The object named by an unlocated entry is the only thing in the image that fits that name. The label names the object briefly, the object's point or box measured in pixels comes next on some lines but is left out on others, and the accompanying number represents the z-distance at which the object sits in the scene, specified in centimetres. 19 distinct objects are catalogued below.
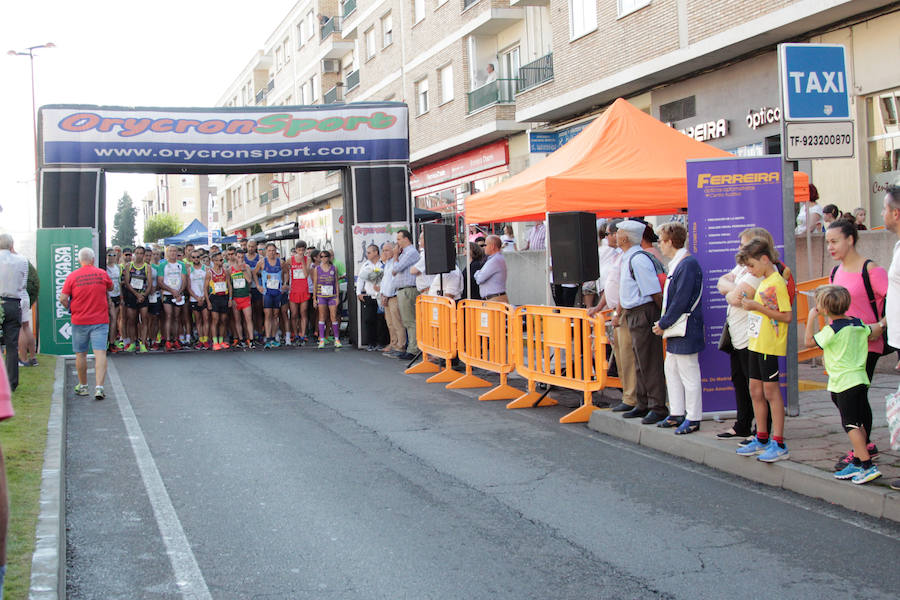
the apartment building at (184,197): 10950
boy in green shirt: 611
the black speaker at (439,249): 1343
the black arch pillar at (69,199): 1648
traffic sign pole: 843
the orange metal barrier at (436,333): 1258
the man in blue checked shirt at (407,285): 1535
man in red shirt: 1127
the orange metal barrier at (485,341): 1100
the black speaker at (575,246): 977
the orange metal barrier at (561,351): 940
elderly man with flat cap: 874
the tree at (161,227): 8612
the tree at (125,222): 11871
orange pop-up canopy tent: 1053
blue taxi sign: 780
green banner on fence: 1595
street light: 4077
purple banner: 845
